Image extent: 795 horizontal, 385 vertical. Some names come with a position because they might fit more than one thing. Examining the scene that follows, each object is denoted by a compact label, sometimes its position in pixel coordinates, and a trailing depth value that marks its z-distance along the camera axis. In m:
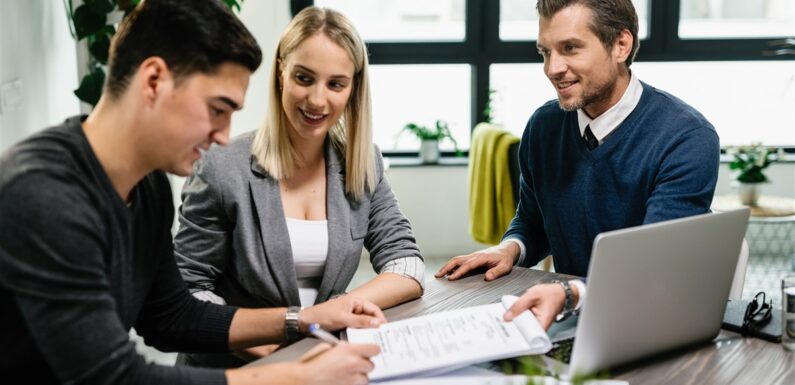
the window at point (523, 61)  4.67
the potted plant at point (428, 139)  4.69
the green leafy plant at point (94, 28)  3.14
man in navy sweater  1.85
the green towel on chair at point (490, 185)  3.62
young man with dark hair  1.10
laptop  1.29
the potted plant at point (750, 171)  3.88
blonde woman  1.75
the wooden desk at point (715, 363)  1.38
